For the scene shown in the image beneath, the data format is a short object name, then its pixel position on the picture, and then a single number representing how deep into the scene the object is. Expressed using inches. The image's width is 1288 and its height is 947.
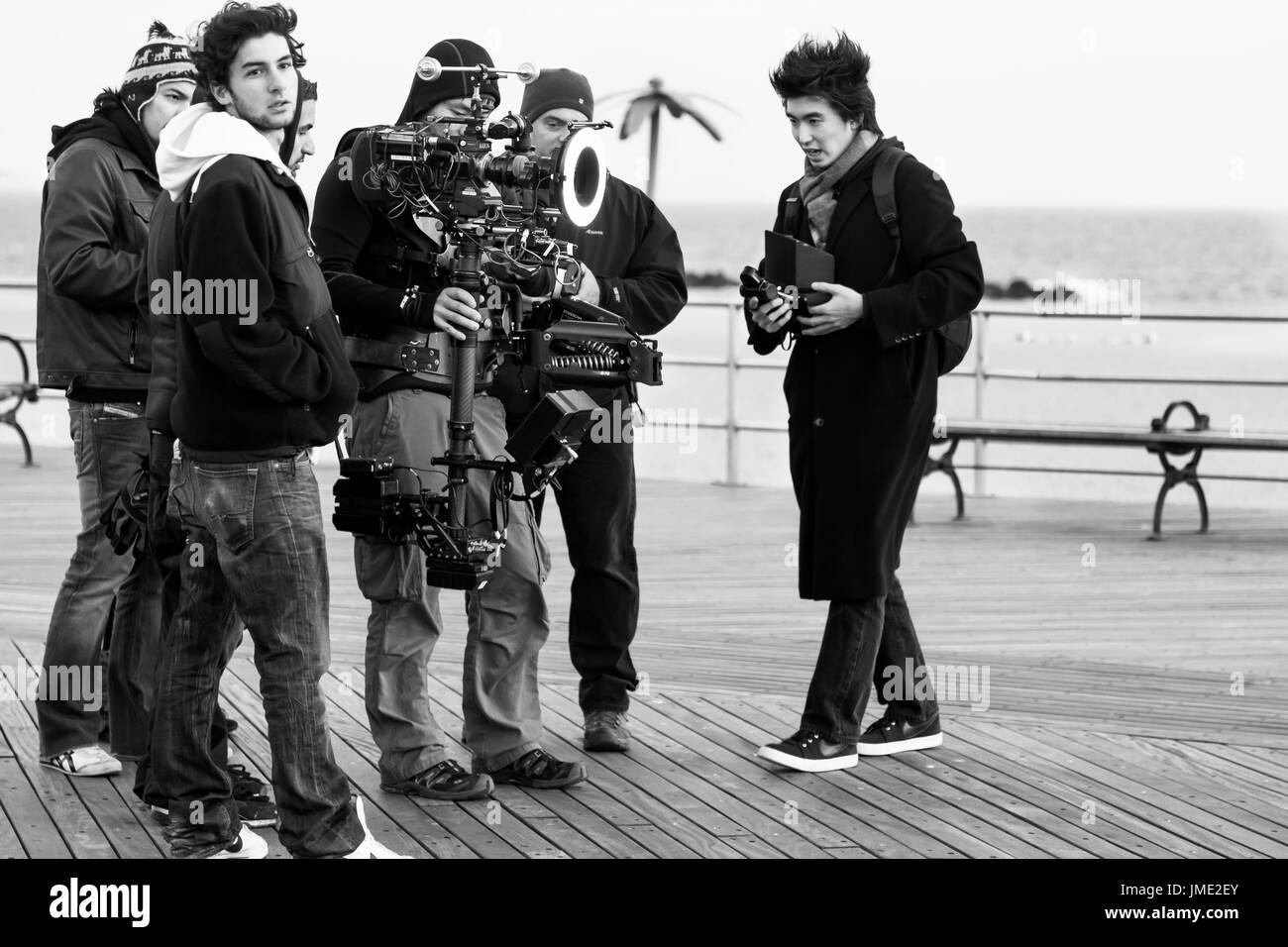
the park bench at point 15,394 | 409.4
